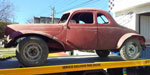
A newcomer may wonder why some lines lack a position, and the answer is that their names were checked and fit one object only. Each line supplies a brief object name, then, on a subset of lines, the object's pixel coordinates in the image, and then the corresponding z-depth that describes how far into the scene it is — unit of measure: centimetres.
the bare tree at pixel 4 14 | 1798
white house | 613
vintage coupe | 286
